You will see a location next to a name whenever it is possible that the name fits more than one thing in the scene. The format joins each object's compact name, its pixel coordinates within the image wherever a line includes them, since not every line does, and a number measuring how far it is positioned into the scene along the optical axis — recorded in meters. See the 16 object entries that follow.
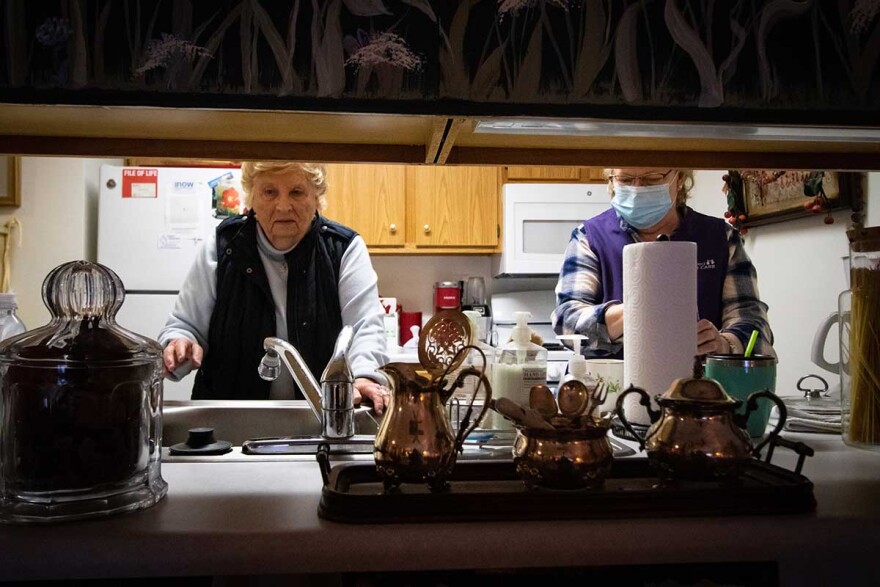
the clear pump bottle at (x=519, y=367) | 1.03
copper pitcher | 0.68
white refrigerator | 2.79
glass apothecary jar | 0.64
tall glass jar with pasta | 0.94
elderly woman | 1.62
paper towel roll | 1.04
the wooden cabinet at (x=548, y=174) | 3.30
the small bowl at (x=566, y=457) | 0.68
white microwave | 3.22
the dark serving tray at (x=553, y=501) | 0.65
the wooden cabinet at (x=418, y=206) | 3.27
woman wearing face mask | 1.66
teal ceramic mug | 0.99
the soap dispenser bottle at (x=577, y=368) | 1.11
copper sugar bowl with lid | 0.70
